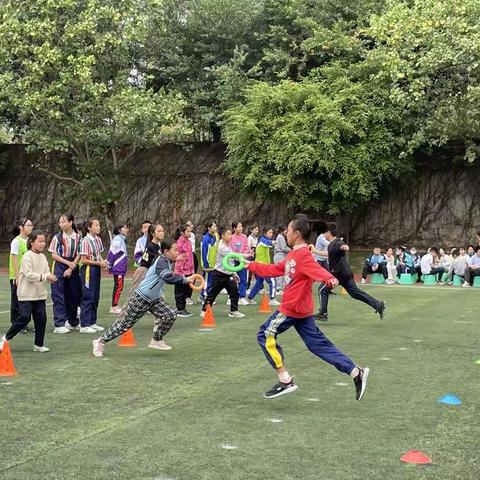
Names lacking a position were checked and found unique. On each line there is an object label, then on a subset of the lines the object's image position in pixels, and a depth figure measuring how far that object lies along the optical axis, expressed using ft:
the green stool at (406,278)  66.33
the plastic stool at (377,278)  67.46
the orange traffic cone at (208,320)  35.37
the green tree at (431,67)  67.15
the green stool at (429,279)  65.81
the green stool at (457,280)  63.80
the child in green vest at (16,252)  31.68
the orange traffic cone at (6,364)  22.98
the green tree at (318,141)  74.64
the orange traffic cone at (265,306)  41.74
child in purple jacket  38.99
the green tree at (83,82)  73.92
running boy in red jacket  19.98
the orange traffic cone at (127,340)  29.04
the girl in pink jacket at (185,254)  42.98
